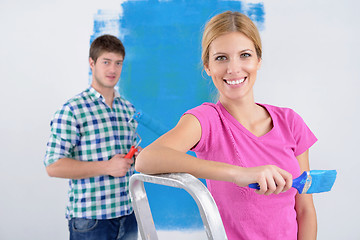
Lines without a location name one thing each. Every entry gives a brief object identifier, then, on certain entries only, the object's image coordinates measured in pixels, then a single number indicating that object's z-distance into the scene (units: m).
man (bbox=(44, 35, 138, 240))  1.49
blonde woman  0.84
